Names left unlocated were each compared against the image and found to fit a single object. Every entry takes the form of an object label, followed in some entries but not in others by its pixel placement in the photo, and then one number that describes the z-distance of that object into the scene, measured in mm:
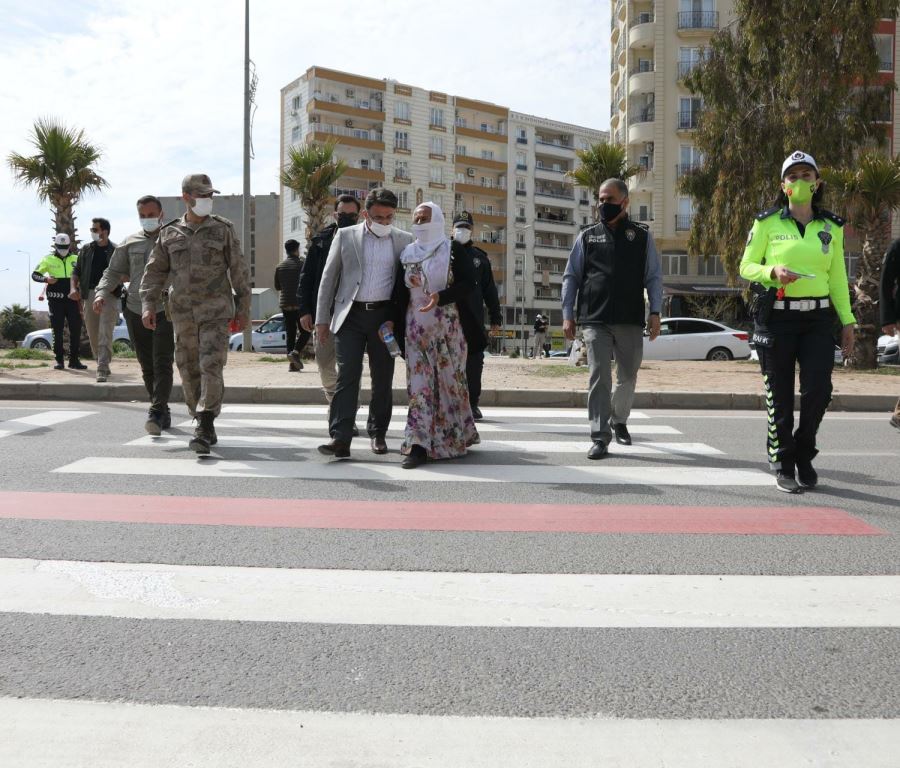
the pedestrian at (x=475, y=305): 6789
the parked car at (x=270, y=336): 31438
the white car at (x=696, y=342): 27969
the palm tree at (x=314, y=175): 26312
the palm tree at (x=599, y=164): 30047
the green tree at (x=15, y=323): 34750
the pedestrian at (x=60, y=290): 13484
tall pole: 22844
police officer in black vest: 6820
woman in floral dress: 6492
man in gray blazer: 6656
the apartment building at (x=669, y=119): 50812
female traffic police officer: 5605
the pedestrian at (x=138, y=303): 7727
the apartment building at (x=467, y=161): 74062
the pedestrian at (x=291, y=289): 13453
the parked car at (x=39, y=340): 24828
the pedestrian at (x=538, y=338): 43906
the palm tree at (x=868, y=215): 19141
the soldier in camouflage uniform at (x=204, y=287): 6941
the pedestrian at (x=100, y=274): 11820
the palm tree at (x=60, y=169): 22812
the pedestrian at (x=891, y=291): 6867
